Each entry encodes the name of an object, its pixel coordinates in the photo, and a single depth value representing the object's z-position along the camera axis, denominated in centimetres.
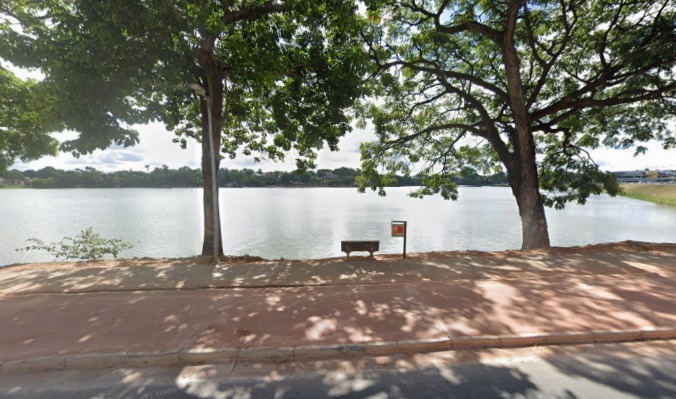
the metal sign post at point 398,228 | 762
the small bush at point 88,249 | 1135
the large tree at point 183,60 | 605
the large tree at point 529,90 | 940
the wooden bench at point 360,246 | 780
